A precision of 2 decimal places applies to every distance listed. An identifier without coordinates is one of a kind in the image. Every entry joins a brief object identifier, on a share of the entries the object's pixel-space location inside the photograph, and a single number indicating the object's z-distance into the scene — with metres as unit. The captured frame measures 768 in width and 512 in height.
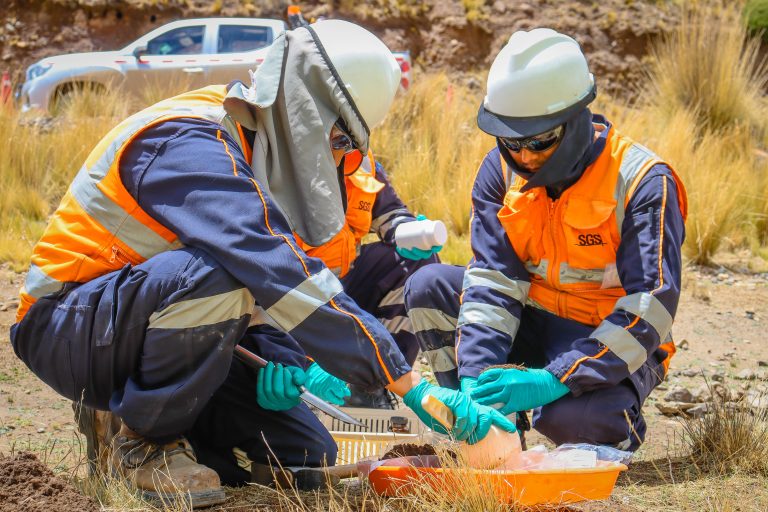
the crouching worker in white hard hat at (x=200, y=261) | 2.56
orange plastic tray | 2.51
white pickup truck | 11.70
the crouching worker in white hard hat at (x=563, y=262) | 3.18
